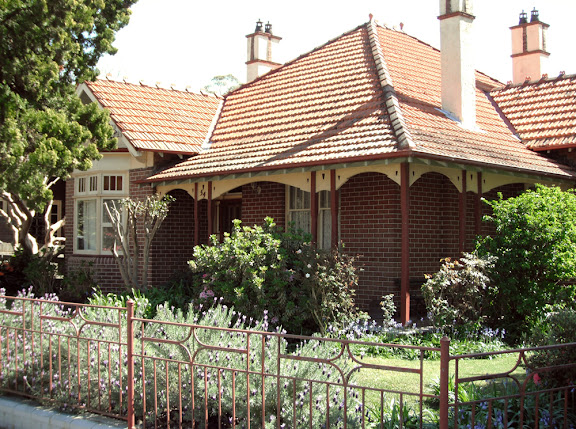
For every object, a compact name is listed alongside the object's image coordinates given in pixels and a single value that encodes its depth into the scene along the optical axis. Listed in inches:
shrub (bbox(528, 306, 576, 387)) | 245.6
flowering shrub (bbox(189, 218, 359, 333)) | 403.9
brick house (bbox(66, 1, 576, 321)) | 483.5
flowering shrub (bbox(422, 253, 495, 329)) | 405.7
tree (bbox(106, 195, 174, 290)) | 505.0
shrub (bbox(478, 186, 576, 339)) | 414.0
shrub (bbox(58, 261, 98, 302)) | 591.8
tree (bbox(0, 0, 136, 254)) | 470.6
